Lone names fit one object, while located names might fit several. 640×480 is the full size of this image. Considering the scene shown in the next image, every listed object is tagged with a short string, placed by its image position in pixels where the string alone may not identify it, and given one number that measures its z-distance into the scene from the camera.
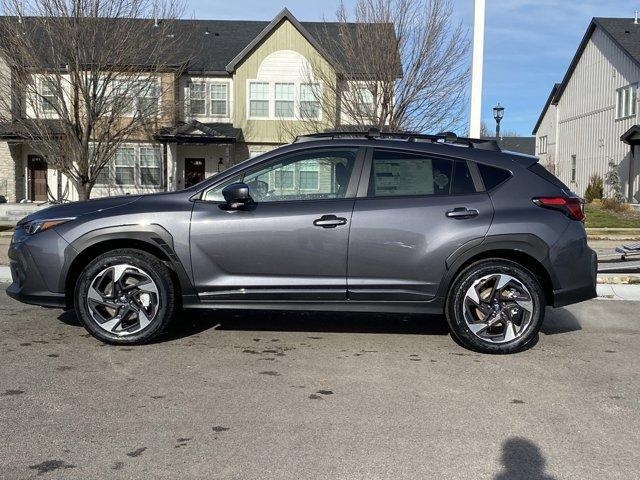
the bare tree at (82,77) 16.16
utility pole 10.02
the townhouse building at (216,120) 24.78
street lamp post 21.91
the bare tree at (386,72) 17.47
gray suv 5.11
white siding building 26.03
